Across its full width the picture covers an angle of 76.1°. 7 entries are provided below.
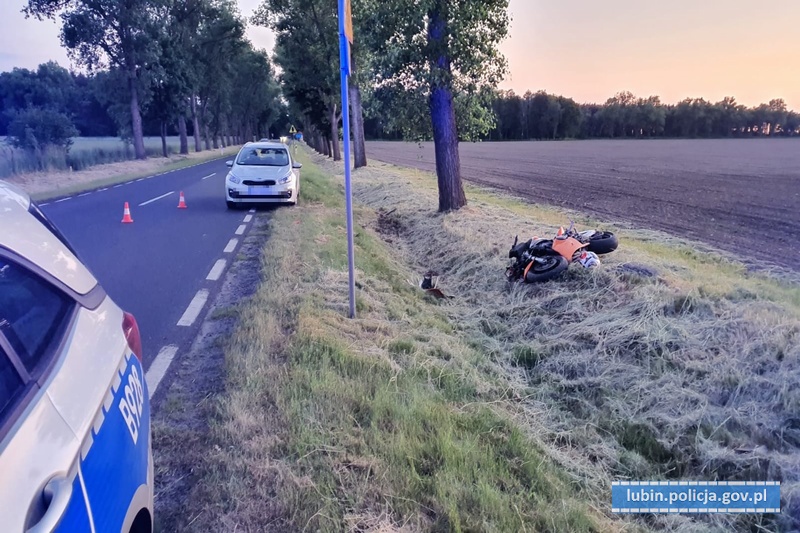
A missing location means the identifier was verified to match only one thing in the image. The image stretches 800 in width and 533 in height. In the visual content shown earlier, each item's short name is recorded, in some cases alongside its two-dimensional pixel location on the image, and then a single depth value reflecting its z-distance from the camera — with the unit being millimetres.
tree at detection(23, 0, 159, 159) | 28094
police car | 1269
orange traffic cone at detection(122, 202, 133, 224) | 11453
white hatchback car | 13305
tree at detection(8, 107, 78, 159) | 32906
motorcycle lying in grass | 6535
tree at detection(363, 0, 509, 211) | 10062
